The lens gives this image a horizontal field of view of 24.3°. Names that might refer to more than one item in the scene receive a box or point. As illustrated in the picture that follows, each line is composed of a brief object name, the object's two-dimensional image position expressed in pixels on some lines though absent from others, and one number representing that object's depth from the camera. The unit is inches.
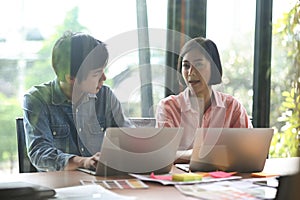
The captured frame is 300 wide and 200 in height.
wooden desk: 81.1
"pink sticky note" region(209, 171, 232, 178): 91.2
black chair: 95.6
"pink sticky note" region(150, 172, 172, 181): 88.2
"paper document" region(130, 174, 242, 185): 86.4
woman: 111.7
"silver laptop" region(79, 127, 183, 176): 87.4
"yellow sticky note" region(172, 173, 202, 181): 87.7
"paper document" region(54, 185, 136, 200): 79.4
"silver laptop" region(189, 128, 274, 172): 94.6
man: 98.7
